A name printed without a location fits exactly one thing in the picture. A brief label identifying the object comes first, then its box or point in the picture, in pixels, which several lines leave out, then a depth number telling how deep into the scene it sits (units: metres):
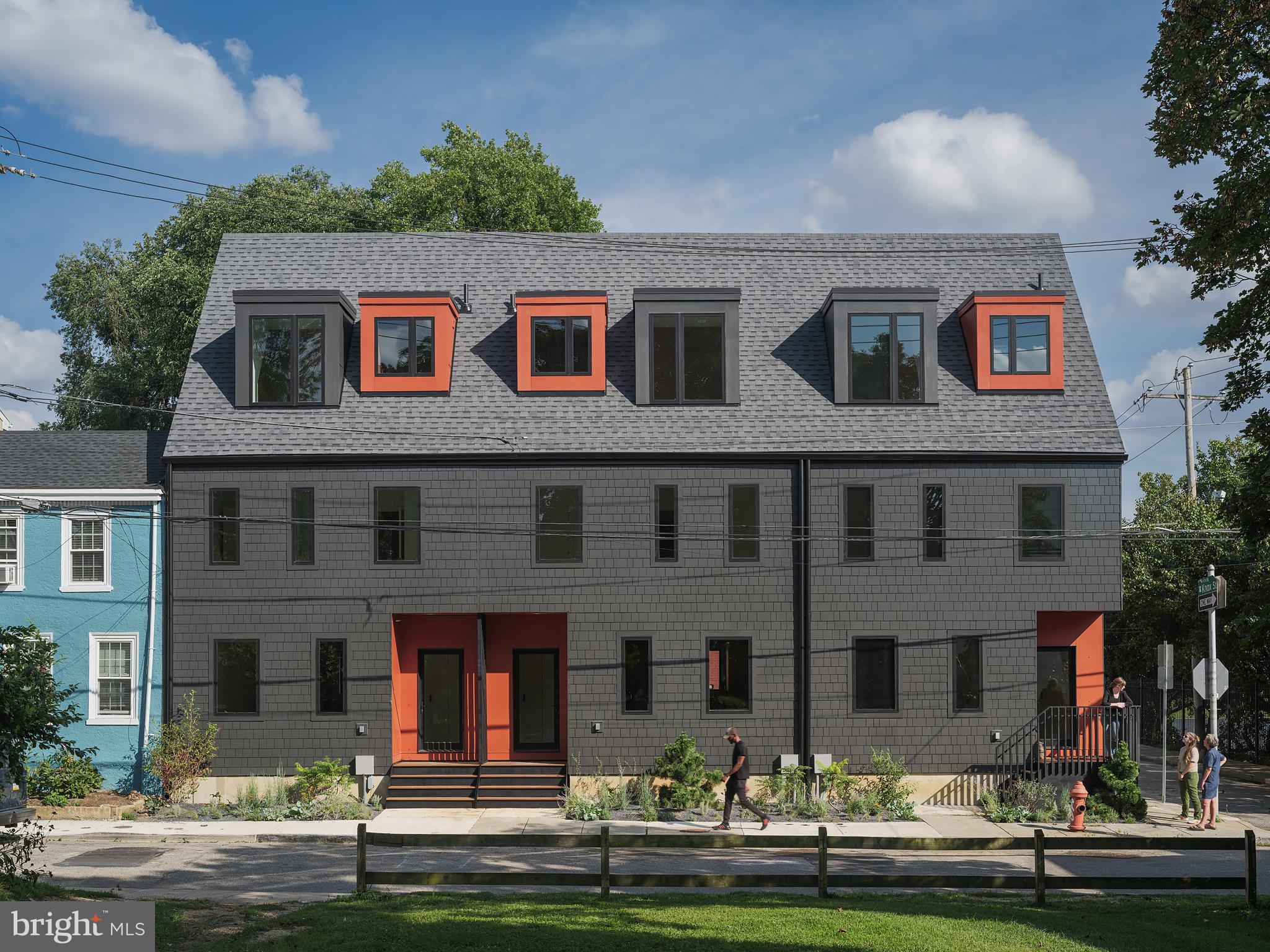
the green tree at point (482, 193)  34.84
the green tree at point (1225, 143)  12.27
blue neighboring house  21.16
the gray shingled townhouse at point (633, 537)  21.14
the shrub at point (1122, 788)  19.25
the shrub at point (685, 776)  20.09
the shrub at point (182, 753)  20.20
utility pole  32.97
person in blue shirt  18.38
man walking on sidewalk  18.48
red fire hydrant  18.50
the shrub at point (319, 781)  20.20
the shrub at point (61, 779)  19.97
